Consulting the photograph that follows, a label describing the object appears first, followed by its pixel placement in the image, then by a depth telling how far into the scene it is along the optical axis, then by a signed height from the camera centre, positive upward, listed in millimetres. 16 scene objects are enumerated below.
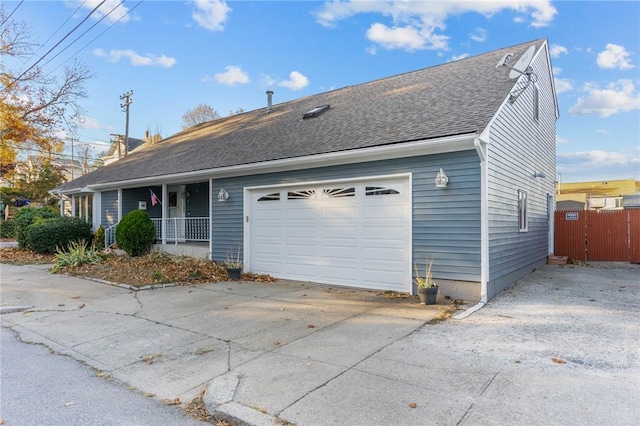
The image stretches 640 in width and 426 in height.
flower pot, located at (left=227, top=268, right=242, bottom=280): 9505 -1471
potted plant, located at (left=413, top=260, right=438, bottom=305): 6457 -1296
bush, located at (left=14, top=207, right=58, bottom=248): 15531 -192
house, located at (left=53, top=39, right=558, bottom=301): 6816 +761
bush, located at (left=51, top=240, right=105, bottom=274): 10859 -1349
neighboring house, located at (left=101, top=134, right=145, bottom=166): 35666 +7010
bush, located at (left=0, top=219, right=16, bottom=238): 23531 -1016
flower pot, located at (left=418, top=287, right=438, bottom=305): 6449 -1359
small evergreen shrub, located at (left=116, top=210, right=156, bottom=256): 12266 -639
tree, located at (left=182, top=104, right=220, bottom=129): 35406 +9446
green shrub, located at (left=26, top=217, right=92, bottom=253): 14039 -750
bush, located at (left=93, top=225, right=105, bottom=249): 14797 -939
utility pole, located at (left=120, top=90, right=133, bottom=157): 30717 +9253
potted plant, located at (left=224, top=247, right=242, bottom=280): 9523 -1323
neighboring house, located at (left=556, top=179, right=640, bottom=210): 24016 +2427
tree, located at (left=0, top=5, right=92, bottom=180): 18688 +6074
